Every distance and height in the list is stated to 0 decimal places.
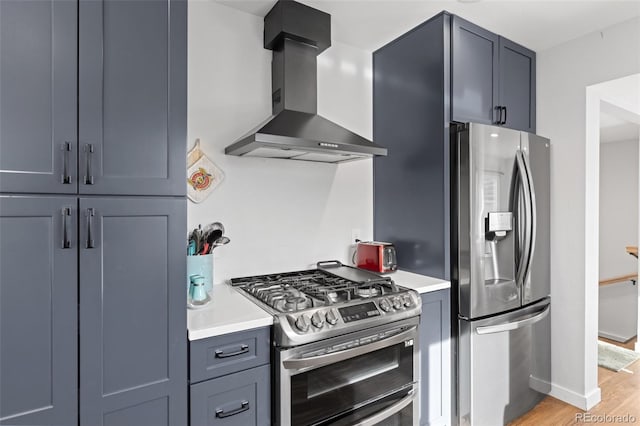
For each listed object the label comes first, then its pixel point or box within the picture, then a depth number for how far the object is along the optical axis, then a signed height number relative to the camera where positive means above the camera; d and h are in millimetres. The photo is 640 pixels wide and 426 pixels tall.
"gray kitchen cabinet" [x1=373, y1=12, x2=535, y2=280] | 2172 +691
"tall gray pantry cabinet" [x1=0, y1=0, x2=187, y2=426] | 1128 +2
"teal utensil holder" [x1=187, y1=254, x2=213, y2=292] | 1805 -284
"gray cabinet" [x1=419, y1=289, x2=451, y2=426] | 2055 -870
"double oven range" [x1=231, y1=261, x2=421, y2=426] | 1528 -644
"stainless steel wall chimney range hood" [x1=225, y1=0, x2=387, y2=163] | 1905 +714
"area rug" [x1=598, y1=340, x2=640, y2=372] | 3127 -1352
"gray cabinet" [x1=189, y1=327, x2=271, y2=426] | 1403 -685
